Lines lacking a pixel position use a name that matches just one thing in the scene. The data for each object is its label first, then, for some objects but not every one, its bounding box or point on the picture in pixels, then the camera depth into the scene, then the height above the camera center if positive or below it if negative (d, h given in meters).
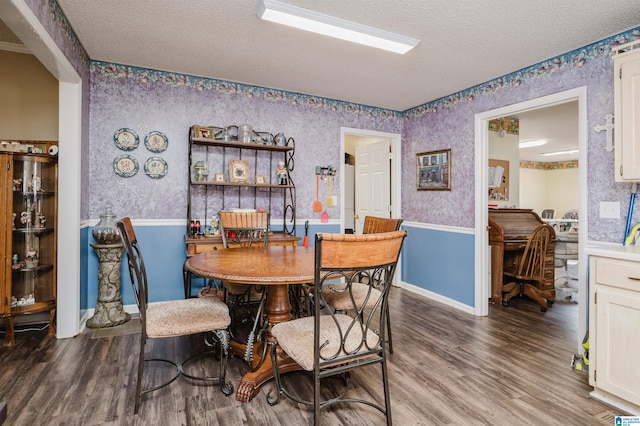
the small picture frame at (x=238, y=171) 3.77 +0.44
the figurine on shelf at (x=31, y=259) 2.87 -0.39
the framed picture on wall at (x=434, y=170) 4.15 +0.53
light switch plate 2.55 +0.03
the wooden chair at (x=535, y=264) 3.83 -0.56
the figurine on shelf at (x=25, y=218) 2.83 -0.06
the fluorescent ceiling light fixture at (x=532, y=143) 7.22 +1.50
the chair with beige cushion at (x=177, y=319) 1.87 -0.60
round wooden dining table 1.79 -0.32
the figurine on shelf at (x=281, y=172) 4.03 +0.47
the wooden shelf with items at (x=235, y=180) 3.57 +0.35
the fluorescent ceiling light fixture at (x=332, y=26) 2.31 +1.33
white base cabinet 1.88 -0.64
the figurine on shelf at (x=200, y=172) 3.58 +0.41
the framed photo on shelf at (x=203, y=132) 3.53 +0.81
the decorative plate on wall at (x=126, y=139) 3.42 +0.71
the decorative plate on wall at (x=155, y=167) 3.53 +0.45
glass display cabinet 2.68 -0.20
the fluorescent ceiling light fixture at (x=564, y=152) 8.34 +1.52
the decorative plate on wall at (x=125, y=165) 3.42 +0.45
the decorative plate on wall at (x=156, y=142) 3.53 +0.71
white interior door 4.96 +0.48
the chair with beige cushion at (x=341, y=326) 1.51 -0.58
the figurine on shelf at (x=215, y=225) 3.64 -0.14
